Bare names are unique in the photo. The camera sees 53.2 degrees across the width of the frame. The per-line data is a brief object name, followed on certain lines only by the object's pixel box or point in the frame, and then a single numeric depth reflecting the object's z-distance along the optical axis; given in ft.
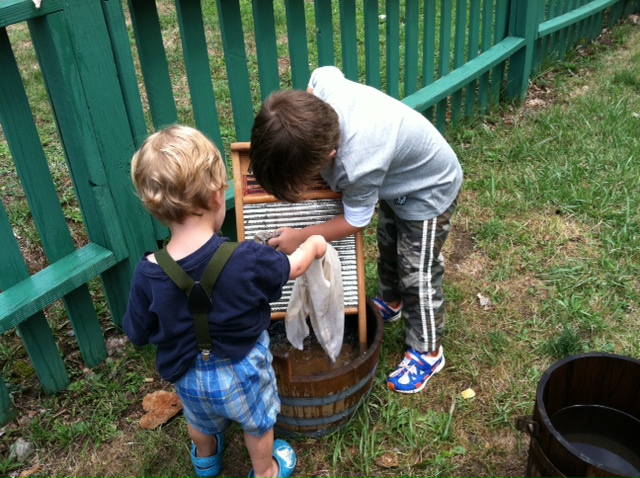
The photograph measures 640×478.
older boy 6.60
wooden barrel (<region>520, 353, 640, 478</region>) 7.10
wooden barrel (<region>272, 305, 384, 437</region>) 7.78
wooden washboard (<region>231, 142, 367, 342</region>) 8.28
